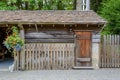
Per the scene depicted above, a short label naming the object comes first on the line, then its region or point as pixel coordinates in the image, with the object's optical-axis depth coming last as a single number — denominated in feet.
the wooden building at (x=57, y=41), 18.42
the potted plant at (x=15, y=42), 17.81
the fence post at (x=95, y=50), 18.89
